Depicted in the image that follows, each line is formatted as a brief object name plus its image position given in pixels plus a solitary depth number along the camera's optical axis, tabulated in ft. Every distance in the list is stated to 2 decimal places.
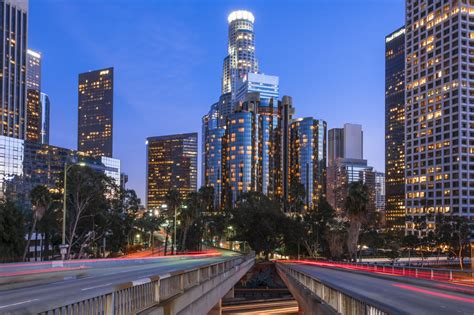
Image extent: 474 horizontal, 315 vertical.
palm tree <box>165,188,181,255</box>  364.17
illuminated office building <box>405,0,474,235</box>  533.14
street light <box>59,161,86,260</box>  114.33
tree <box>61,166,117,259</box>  209.36
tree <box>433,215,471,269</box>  384.47
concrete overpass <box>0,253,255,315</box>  27.45
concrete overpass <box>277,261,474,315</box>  38.83
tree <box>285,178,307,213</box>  533.83
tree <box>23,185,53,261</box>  223.30
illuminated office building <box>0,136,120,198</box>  465.47
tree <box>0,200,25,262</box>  198.12
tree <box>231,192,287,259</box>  358.02
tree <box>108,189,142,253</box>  260.74
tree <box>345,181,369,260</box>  256.93
